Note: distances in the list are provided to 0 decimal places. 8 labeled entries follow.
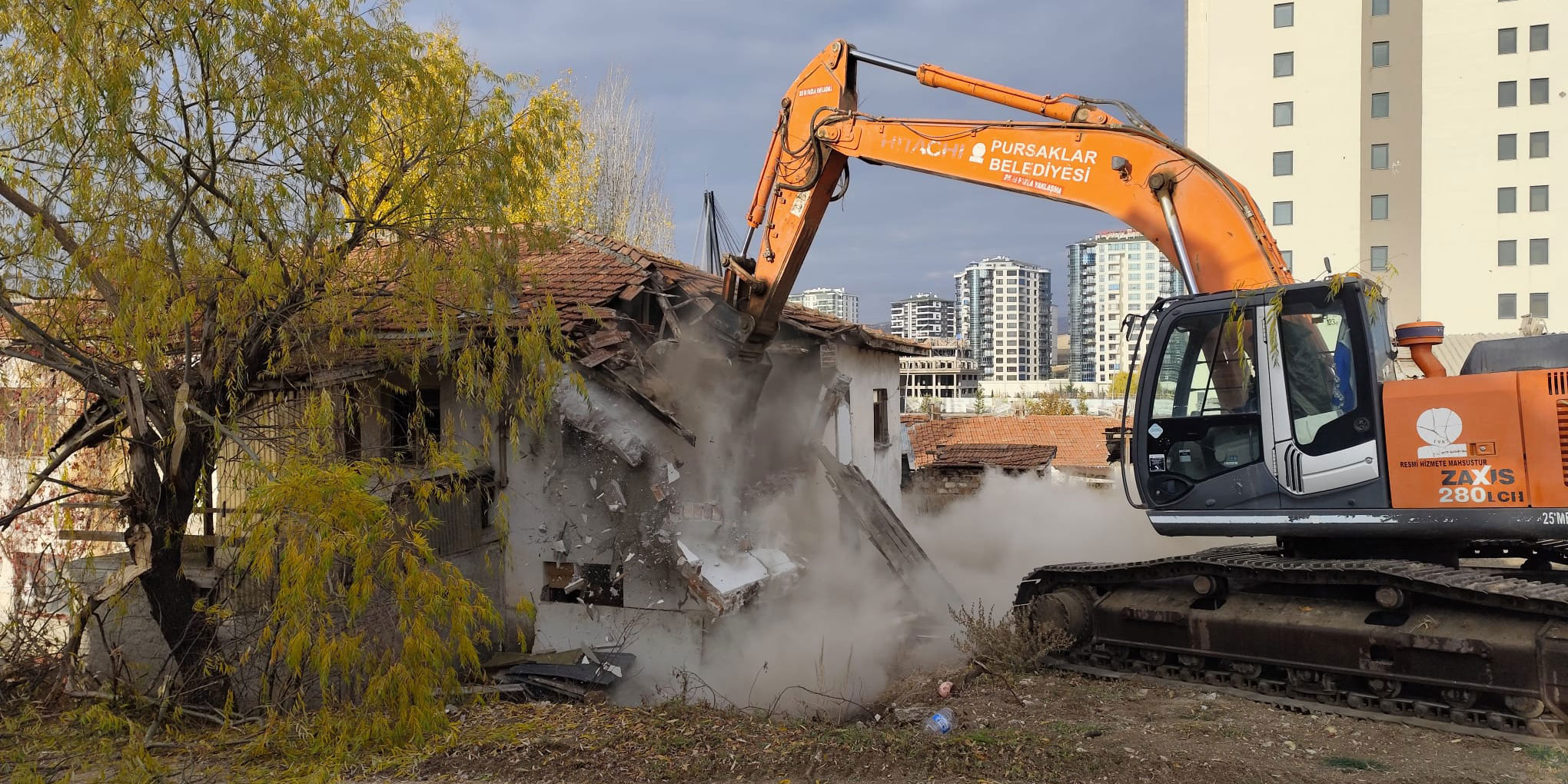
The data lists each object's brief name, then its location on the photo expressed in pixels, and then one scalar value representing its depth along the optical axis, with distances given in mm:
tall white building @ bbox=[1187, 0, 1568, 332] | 36031
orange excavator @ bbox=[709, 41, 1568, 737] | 5957
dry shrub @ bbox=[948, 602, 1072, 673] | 7598
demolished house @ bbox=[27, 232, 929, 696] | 9805
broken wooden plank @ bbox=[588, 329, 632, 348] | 10117
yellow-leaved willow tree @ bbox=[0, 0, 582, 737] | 6223
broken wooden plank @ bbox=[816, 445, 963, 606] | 11375
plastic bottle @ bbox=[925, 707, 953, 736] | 6324
